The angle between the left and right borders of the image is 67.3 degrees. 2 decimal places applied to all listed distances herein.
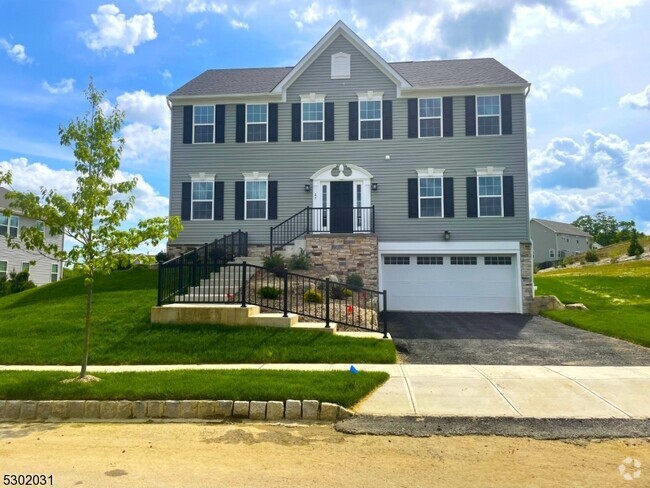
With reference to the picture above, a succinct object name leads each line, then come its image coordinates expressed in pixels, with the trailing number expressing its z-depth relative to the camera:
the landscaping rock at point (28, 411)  6.60
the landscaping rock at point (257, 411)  6.36
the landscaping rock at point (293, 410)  6.35
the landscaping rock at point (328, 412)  6.32
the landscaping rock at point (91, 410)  6.57
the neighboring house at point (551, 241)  58.28
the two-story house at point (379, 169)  17.78
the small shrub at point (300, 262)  15.97
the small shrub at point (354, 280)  16.11
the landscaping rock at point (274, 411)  6.35
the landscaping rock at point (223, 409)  6.43
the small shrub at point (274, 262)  15.41
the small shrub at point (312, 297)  12.86
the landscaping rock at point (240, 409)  6.41
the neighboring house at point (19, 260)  28.30
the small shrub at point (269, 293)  12.17
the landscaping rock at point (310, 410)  6.34
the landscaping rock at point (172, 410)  6.47
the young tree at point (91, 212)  7.68
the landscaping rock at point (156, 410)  6.48
